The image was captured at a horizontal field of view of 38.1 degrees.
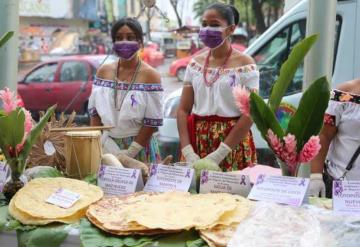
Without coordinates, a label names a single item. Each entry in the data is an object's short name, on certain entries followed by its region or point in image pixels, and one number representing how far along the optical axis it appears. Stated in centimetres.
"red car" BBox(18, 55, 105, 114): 916
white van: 396
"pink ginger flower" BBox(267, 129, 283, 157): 168
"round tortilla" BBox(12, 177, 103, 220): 173
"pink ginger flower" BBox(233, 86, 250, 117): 172
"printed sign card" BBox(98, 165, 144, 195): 191
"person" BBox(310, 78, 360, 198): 208
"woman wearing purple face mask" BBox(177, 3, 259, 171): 266
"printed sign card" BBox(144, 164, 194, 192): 188
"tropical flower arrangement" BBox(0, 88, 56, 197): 187
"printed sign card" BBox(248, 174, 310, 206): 167
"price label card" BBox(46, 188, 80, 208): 180
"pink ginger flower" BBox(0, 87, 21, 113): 193
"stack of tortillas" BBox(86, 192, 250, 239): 157
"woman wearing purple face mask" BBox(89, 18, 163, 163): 273
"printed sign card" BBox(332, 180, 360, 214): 164
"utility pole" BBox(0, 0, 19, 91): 271
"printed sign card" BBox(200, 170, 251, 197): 183
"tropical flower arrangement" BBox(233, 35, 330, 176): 164
